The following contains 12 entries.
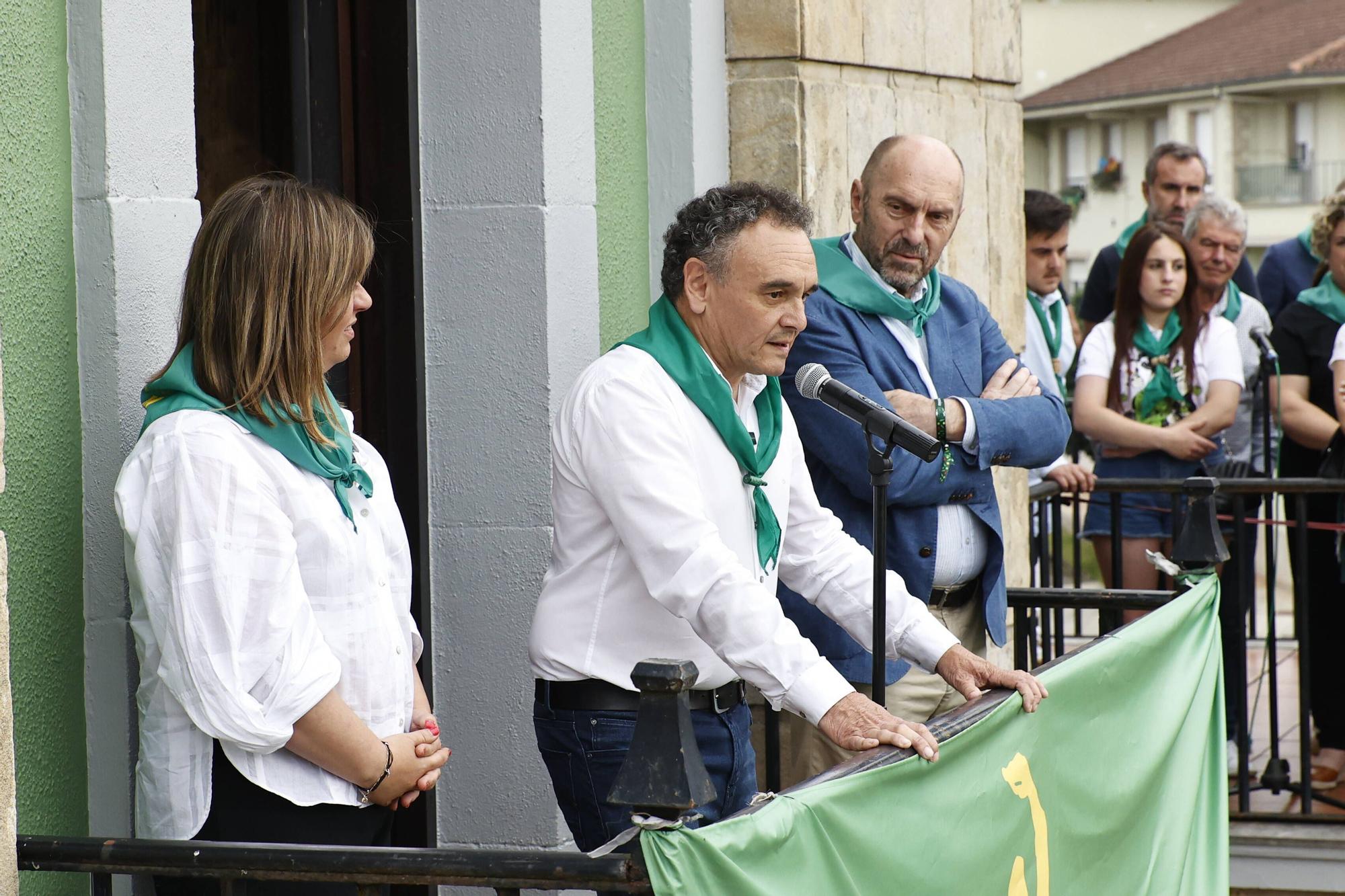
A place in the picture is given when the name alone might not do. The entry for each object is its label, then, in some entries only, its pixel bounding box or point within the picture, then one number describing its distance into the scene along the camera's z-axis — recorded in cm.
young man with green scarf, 1345
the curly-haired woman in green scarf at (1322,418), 1270
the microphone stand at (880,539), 570
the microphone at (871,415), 584
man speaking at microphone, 580
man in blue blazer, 788
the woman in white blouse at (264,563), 487
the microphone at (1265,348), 1316
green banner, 446
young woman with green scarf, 1253
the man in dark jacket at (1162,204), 1481
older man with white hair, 1307
